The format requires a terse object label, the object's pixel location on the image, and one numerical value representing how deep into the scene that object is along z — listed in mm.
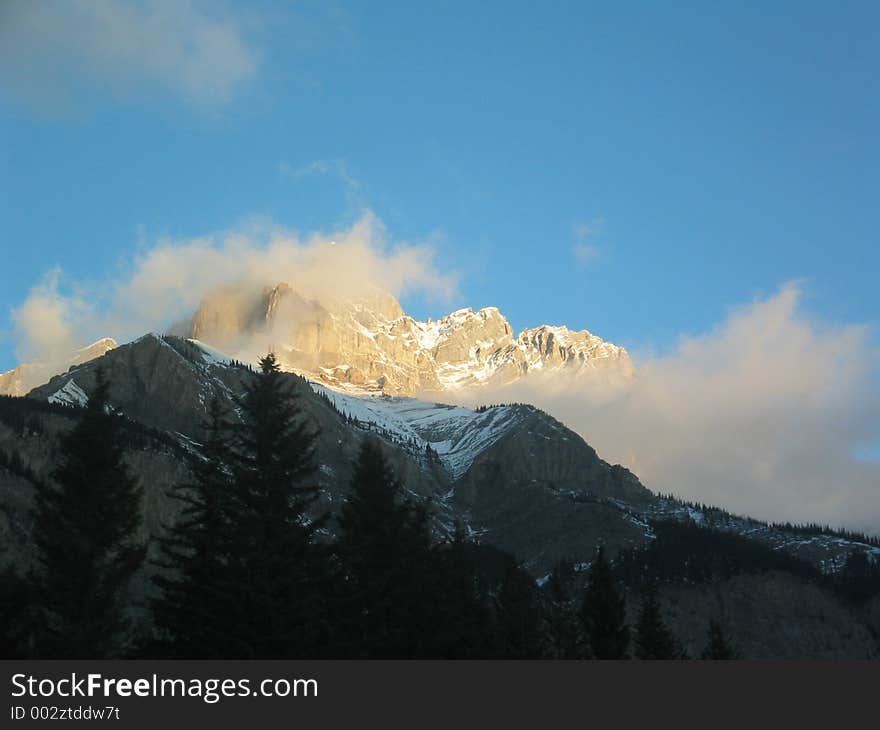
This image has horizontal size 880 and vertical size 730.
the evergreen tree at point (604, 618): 72688
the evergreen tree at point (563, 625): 87562
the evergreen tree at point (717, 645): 96750
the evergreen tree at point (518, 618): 76500
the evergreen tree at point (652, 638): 84062
